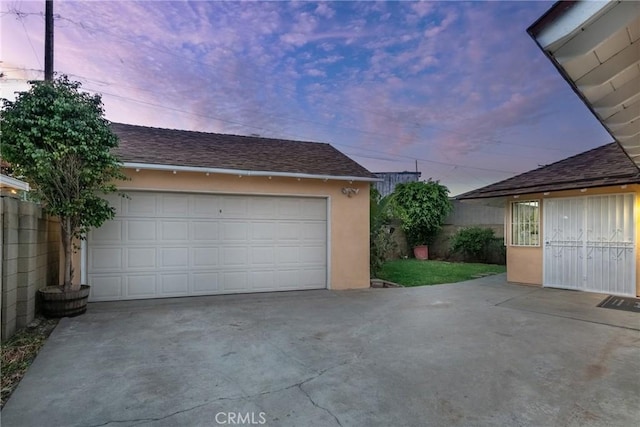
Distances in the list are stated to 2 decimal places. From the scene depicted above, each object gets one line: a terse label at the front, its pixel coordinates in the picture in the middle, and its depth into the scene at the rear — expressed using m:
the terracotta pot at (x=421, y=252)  17.00
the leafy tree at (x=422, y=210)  16.81
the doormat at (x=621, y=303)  7.00
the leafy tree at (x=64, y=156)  5.68
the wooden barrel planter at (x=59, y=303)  6.04
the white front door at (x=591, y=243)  8.21
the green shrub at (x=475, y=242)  15.20
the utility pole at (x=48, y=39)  9.83
